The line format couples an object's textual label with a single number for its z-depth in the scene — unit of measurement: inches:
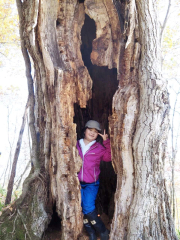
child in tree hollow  103.5
